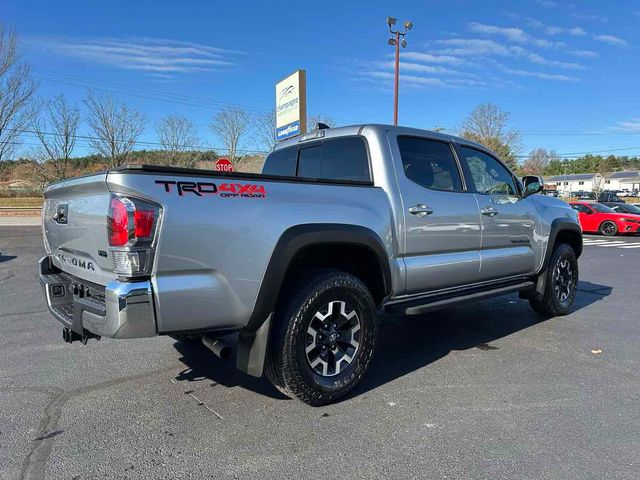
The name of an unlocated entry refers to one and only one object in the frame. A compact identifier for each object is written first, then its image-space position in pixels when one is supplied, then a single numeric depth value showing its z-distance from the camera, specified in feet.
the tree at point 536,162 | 236.02
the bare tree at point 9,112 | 81.71
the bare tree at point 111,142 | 104.99
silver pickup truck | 8.89
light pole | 82.89
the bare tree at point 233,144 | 121.70
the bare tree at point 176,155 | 118.42
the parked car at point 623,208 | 67.62
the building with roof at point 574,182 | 357.61
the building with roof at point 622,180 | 348.75
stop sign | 42.19
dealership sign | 50.19
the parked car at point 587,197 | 160.95
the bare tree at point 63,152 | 109.81
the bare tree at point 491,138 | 145.07
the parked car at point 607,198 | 99.62
